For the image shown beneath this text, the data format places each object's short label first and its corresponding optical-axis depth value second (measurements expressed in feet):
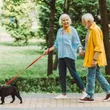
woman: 32.09
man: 30.55
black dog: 30.47
